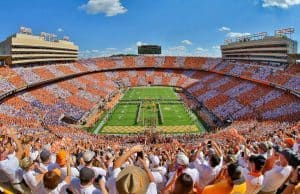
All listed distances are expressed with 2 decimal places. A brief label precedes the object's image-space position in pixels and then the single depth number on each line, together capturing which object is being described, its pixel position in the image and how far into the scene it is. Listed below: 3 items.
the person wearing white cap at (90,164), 4.38
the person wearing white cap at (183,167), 4.19
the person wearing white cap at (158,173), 4.40
